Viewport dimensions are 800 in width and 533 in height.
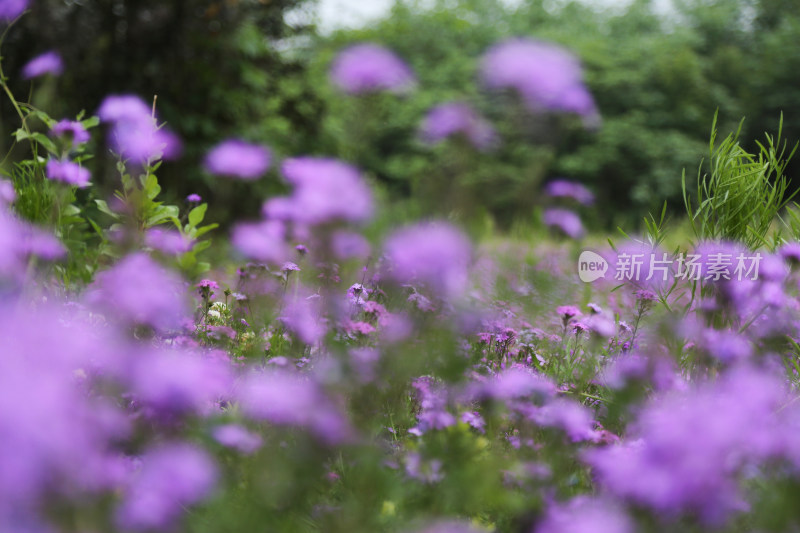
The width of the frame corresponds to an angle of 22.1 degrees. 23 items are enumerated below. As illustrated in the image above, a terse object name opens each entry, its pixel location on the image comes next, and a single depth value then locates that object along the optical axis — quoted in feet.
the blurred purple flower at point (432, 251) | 4.08
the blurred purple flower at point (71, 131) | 4.83
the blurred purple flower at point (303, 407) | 4.09
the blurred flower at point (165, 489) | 3.87
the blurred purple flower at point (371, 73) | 4.21
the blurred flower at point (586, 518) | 3.87
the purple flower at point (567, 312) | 4.87
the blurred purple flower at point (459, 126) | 4.21
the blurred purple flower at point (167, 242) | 4.86
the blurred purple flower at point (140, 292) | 4.02
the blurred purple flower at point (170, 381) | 3.91
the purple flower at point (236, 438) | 4.13
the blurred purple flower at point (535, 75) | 4.21
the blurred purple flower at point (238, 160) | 4.44
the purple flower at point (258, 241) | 4.30
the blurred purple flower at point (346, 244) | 4.18
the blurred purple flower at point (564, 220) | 6.21
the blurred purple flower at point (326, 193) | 4.06
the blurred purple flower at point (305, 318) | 4.44
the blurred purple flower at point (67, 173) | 4.82
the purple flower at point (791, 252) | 4.74
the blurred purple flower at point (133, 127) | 4.75
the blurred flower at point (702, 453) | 3.82
